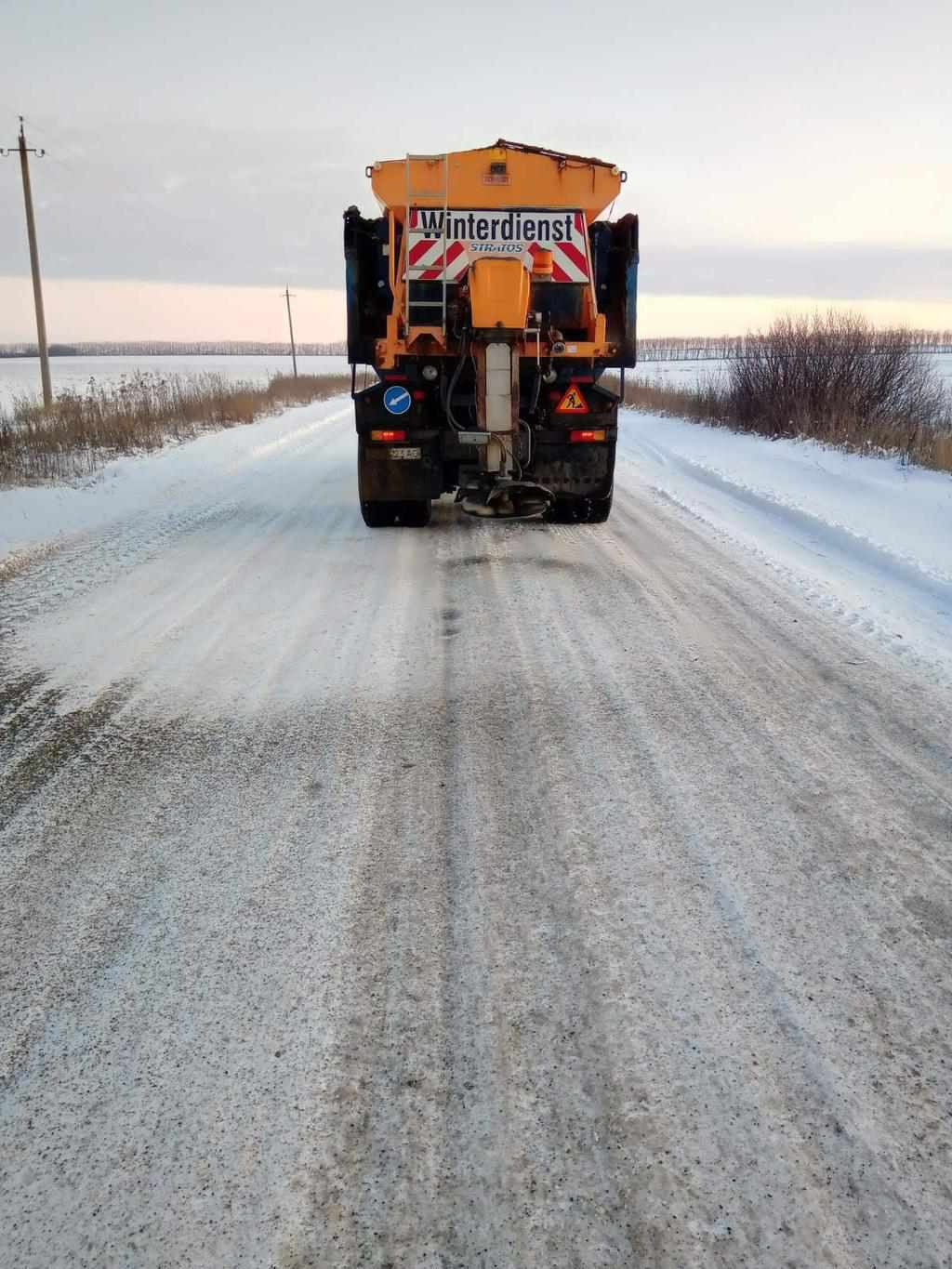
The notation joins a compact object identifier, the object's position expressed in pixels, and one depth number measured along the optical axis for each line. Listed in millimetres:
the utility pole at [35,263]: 20719
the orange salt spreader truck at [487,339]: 6918
